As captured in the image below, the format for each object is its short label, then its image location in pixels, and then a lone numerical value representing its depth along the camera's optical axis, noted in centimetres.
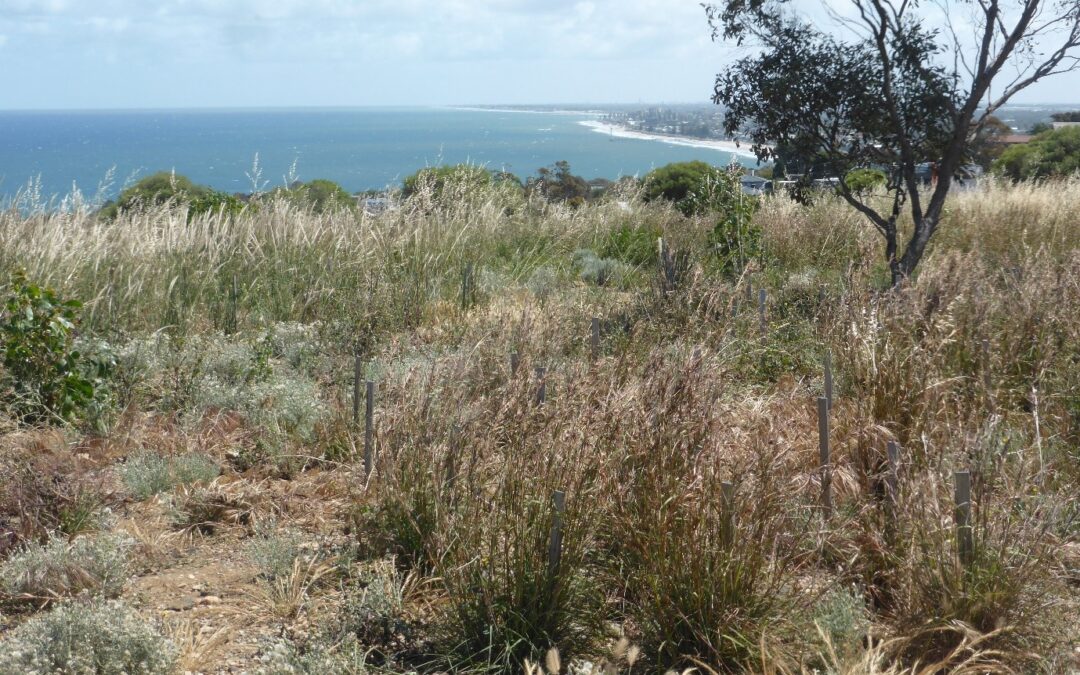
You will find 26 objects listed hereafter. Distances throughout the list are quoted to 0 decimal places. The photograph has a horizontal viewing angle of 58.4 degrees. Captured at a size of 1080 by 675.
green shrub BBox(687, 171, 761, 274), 933
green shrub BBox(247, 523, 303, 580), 370
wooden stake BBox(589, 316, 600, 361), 510
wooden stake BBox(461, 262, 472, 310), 833
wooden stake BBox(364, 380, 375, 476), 408
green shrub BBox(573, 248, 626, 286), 962
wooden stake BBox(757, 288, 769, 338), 643
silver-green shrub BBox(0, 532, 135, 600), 353
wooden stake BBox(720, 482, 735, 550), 298
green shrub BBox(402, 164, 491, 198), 1105
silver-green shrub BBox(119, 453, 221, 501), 452
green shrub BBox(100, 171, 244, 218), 982
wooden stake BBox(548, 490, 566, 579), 302
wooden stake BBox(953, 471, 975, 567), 304
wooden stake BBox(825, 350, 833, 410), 423
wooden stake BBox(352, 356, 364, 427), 482
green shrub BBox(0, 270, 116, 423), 529
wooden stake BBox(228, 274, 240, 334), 756
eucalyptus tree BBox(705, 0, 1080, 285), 785
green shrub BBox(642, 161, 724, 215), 1956
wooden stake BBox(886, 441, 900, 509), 326
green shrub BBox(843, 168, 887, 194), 970
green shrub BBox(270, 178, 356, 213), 1053
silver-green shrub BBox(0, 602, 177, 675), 288
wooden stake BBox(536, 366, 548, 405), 341
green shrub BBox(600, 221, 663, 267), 1100
